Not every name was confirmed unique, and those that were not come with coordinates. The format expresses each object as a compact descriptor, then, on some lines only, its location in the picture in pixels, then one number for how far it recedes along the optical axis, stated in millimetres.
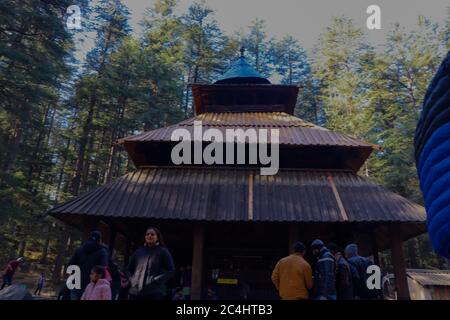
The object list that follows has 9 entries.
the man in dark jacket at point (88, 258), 6457
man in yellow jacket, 5840
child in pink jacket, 5734
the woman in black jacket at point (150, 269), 5340
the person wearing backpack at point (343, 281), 6418
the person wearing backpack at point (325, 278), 5926
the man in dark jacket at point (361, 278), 6844
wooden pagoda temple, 10305
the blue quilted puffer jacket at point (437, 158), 1393
